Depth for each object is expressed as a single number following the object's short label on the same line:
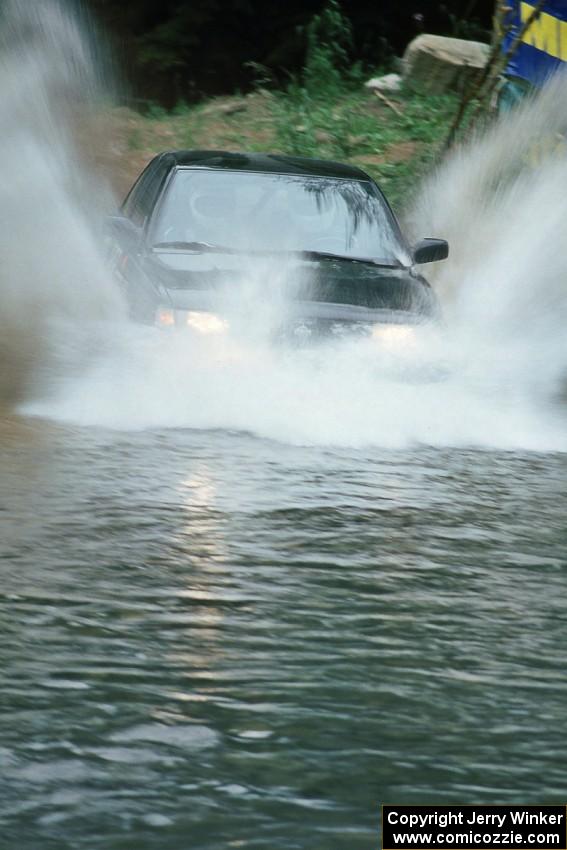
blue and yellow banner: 35.22
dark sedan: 17.97
